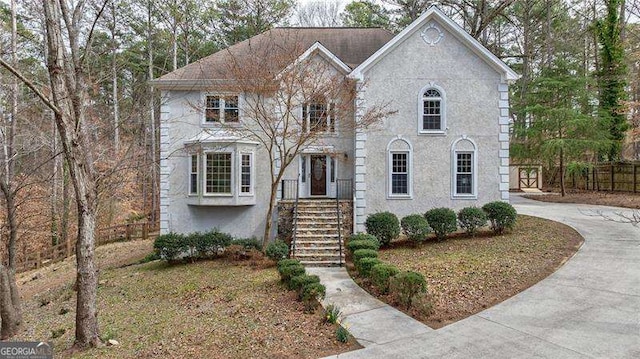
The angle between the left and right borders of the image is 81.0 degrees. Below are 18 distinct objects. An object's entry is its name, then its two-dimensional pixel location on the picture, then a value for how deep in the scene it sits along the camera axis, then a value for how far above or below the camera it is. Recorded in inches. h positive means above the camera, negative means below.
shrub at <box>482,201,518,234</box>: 514.6 -41.8
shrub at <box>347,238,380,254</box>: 446.6 -71.4
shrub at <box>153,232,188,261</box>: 497.7 -80.5
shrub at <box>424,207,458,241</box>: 510.9 -49.8
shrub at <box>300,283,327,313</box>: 303.4 -90.8
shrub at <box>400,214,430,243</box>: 497.4 -56.6
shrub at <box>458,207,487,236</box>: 516.1 -46.5
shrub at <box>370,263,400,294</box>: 337.4 -82.1
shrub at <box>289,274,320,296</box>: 322.3 -83.7
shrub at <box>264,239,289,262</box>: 458.3 -81.3
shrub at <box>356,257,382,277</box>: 373.1 -80.5
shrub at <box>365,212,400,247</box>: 506.3 -57.0
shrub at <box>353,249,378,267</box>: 404.8 -75.1
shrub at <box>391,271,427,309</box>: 304.5 -83.2
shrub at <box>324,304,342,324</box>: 275.1 -96.1
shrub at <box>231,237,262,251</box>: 518.3 -81.2
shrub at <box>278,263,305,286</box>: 355.9 -82.7
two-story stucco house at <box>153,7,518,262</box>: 567.8 +72.2
